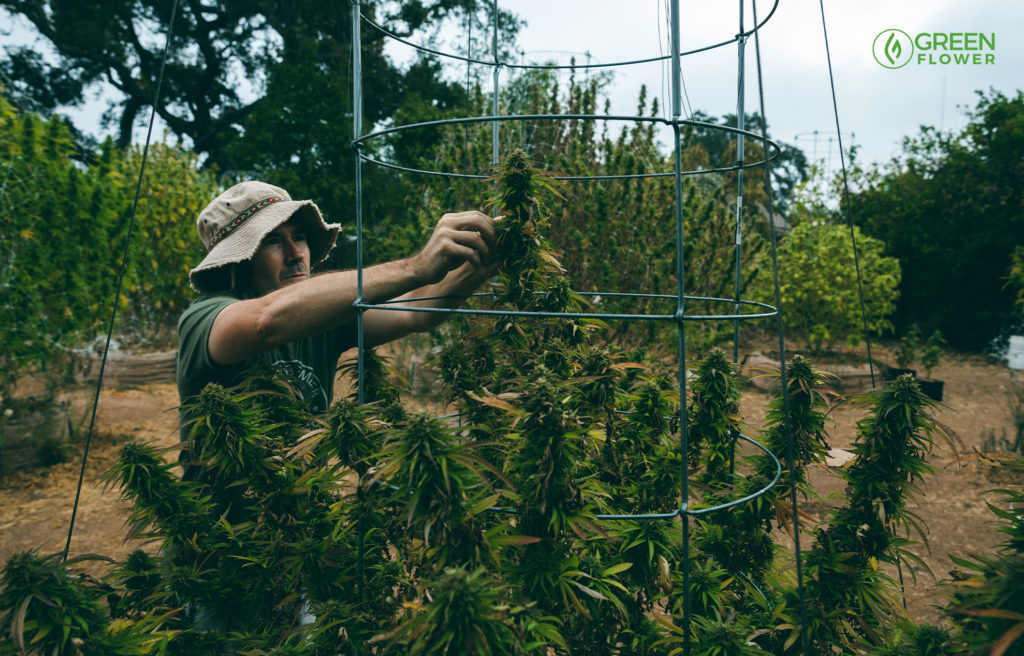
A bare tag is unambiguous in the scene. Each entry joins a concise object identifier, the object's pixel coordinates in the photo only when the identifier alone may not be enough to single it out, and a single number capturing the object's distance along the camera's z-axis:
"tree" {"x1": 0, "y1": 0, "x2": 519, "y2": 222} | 15.39
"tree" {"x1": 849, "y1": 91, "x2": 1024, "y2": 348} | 9.14
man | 1.52
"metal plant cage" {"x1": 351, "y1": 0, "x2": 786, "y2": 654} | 1.07
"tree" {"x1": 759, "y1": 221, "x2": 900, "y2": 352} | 8.07
